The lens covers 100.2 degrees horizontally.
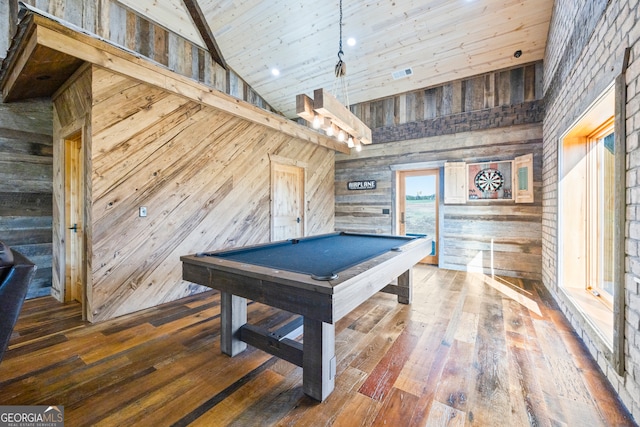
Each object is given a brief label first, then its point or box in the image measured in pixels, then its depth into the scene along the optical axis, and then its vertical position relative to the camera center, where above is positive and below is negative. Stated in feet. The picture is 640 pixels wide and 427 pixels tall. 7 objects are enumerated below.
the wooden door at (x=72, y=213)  10.72 -0.06
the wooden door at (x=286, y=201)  15.72 +0.66
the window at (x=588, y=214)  8.07 -0.06
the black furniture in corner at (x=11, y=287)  2.56 -0.75
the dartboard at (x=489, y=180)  14.76 +1.82
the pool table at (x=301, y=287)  4.69 -1.48
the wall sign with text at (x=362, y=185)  18.83 +1.97
